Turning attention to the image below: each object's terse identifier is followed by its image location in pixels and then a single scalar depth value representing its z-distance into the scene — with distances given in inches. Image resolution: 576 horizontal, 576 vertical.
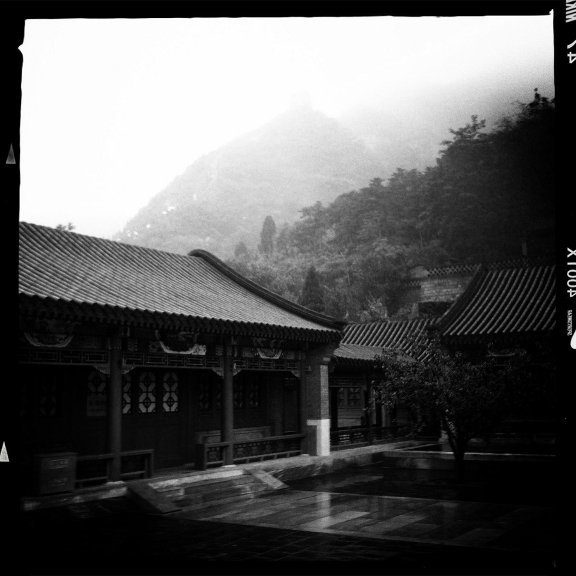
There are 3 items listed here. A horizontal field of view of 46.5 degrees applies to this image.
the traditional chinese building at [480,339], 716.7
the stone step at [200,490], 411.8
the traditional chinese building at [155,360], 425.1
